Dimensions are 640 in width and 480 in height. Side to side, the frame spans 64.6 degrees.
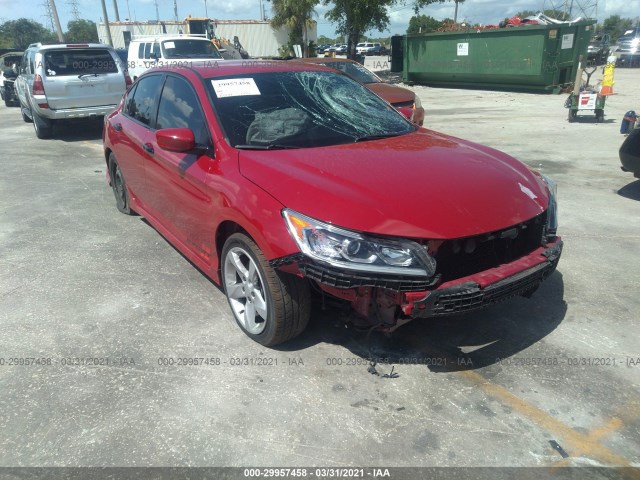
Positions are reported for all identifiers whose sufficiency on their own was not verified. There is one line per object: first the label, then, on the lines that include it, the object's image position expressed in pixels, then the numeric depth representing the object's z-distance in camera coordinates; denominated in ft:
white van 50.08
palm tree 96.32
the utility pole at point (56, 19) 85.54
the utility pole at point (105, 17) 117.60
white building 135.54
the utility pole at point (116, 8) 145.07
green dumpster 54.75
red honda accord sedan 8.48
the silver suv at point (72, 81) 33.30
